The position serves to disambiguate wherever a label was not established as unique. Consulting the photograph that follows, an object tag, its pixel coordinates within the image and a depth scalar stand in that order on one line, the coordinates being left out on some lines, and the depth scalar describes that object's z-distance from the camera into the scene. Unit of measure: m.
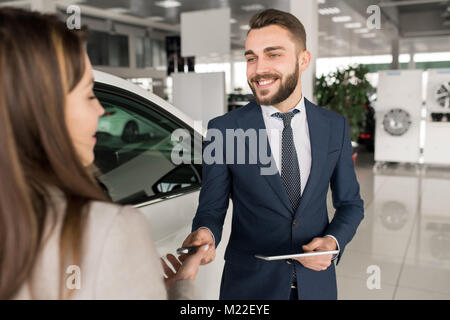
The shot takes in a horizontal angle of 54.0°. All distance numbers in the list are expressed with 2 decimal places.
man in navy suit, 1.26
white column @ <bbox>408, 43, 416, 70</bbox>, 15.80
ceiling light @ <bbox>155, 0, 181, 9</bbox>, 11.85
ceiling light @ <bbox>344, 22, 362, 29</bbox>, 13.59
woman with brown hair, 0.59
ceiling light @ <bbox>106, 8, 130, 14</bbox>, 13.34
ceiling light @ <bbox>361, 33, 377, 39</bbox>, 15.16
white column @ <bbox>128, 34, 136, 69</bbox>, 16.28
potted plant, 6.52
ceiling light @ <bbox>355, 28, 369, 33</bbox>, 14.64
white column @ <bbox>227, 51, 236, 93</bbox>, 22.81
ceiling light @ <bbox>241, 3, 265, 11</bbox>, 12.11
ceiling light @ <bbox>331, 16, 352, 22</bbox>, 12.38
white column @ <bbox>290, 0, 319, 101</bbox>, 5.88
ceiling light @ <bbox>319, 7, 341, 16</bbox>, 11.01
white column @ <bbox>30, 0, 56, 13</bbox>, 9.13
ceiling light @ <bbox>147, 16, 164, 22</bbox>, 14.71
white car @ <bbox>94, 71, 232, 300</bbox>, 1.57
